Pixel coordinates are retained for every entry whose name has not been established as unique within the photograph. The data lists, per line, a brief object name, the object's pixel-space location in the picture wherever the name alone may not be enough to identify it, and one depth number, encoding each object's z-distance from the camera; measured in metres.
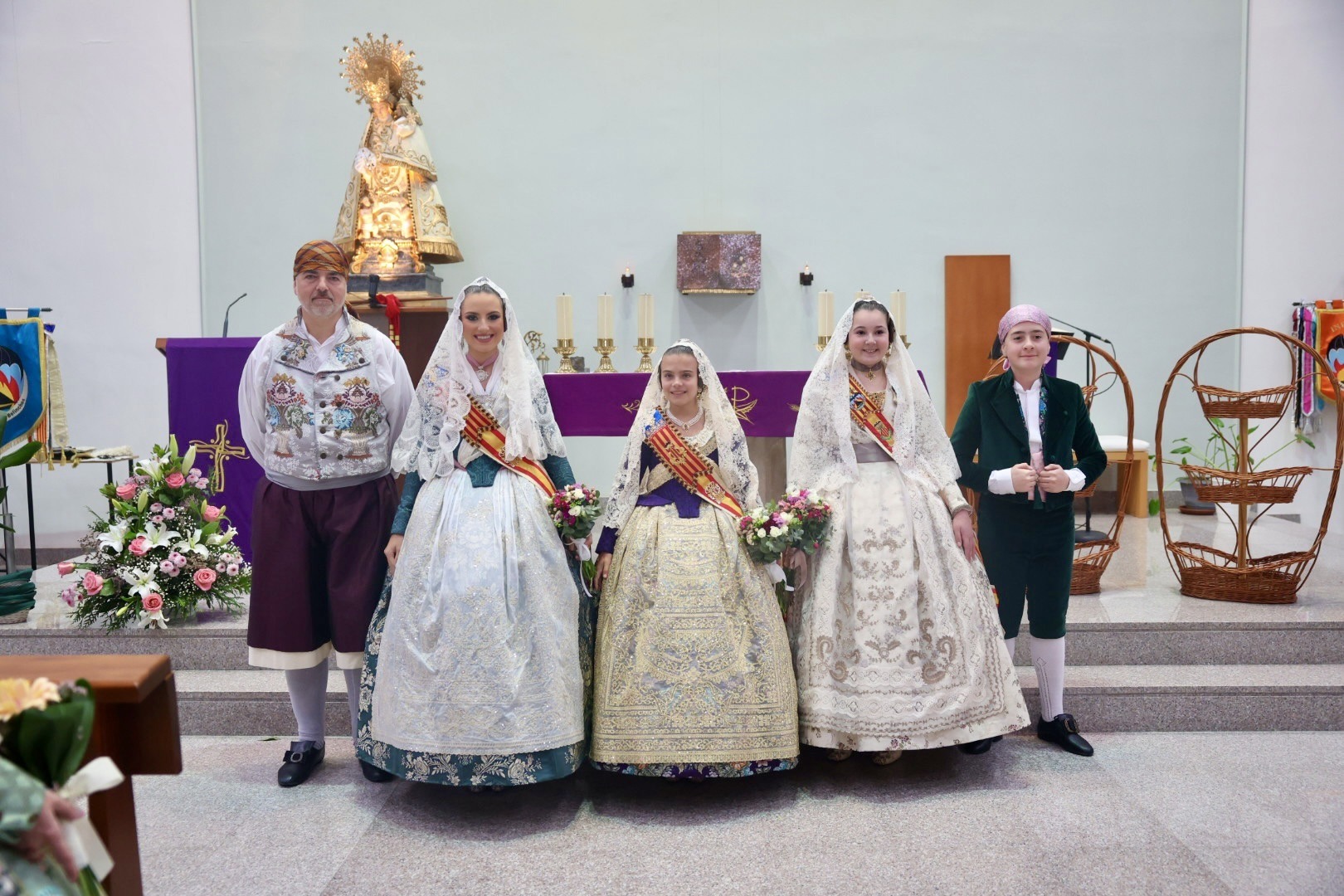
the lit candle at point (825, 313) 5.80
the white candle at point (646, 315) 5.83
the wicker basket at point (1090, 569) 5.06
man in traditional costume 3.52
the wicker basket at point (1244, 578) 4.80
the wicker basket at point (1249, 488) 4.72
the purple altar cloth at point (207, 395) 5.23
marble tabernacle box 7.53
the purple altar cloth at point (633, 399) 4.79
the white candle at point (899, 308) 5.53
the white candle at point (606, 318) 5.65
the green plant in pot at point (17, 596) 4.75
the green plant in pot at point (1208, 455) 7.48
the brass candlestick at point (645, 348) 5.76
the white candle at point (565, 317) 5.56
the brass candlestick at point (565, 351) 5.55
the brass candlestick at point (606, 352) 5.65
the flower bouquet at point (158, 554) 4.55
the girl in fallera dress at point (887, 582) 3.44
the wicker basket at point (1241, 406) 4.81
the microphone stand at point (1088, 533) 5.58
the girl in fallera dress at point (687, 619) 3.30
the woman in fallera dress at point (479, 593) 3.19
